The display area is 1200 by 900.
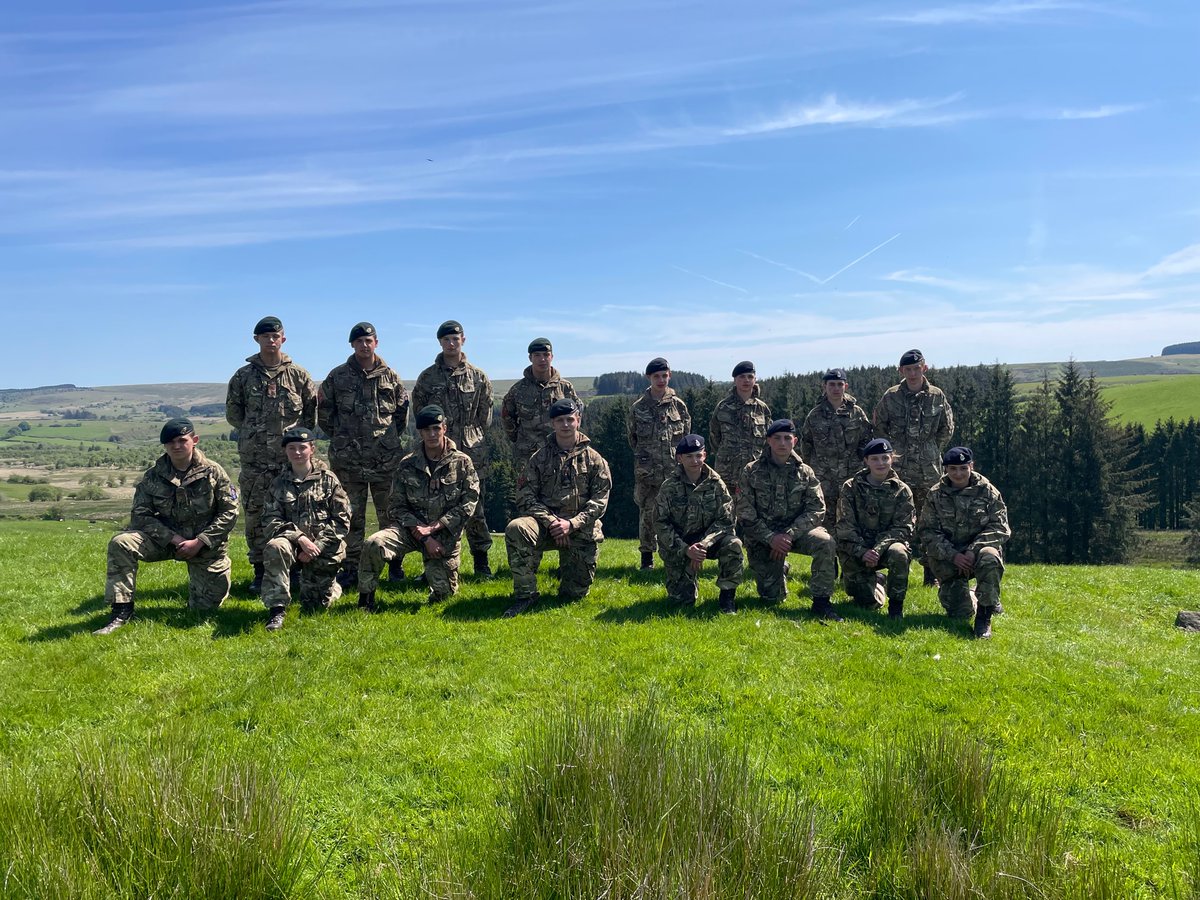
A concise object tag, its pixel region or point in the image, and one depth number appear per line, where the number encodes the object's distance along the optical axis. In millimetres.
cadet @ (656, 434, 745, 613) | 8914
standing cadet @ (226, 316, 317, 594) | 9492
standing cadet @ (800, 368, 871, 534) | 11570
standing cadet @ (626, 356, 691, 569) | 11500
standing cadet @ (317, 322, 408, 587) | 9938
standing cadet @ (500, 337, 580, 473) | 11148
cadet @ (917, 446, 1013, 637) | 8789
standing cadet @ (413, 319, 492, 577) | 10539
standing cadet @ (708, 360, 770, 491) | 11914
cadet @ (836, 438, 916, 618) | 9211
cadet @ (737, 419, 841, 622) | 9203
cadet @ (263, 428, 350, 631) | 8453
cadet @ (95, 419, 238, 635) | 8297
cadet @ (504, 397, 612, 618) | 8953
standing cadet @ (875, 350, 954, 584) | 11352
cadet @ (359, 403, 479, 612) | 9031
